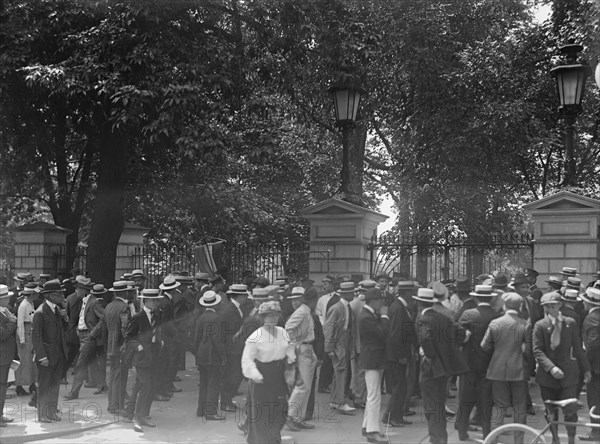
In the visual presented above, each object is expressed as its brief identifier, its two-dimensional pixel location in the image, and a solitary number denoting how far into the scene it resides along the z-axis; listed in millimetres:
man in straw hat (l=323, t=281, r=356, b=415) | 10664
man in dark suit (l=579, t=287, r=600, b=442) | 8695
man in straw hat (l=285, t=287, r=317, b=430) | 9734
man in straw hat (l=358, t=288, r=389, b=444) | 8992
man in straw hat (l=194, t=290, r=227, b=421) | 10242
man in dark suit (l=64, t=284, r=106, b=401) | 11814
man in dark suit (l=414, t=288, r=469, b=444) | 8625
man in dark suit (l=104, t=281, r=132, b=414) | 10562
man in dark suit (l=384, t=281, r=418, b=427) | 9812
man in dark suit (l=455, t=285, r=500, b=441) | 8945
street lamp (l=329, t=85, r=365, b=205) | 13656
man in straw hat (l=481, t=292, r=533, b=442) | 8586
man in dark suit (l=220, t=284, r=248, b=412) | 10438
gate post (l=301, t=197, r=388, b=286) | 14453
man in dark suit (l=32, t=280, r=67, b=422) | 9984
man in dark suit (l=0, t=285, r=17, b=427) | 9844
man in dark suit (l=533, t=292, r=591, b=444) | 8312
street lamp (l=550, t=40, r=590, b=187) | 12508
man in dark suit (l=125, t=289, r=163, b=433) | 9750
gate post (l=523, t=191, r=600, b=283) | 12961
